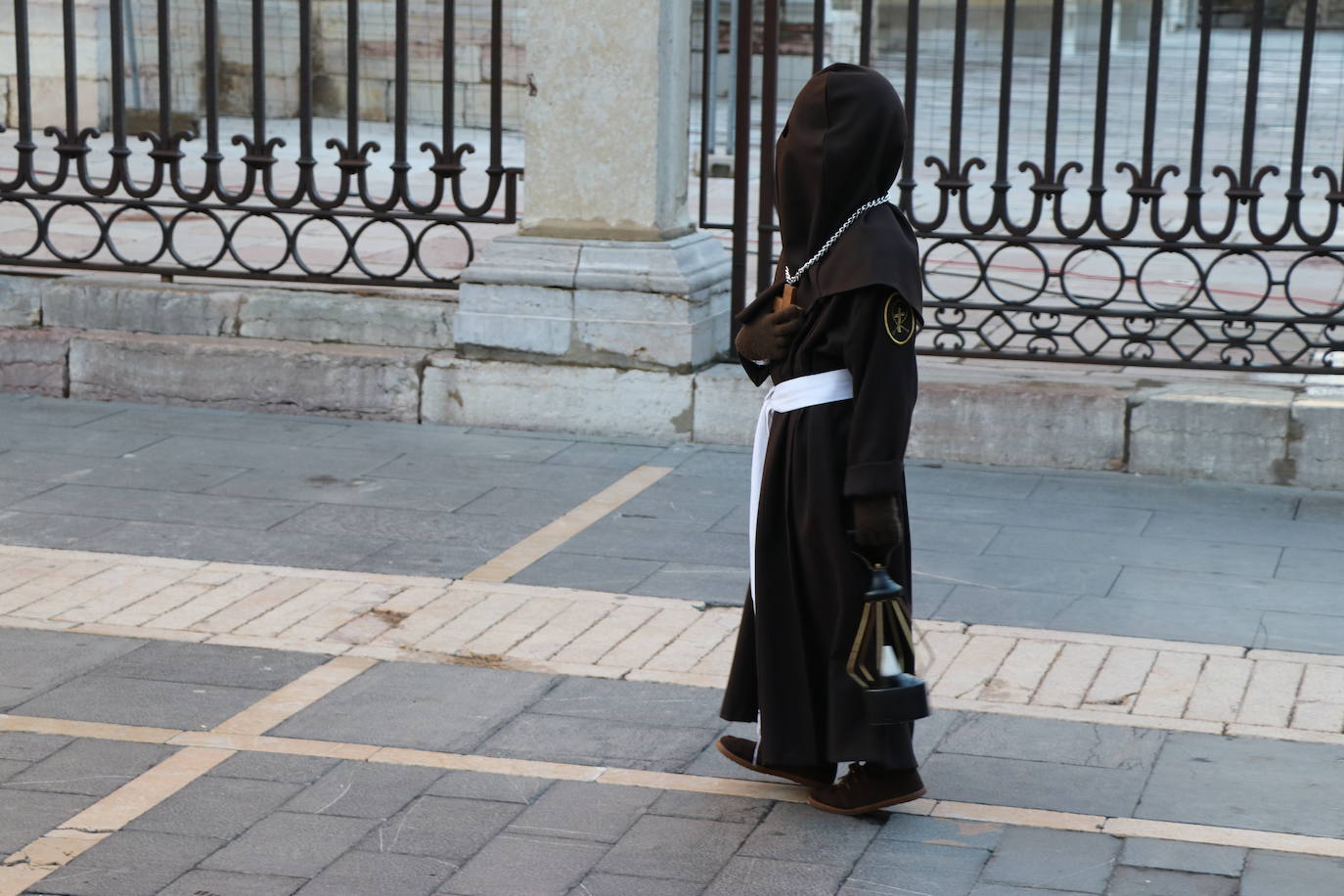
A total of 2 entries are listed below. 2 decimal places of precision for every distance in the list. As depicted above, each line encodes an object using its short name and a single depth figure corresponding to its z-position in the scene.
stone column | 15.23
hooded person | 7.87
